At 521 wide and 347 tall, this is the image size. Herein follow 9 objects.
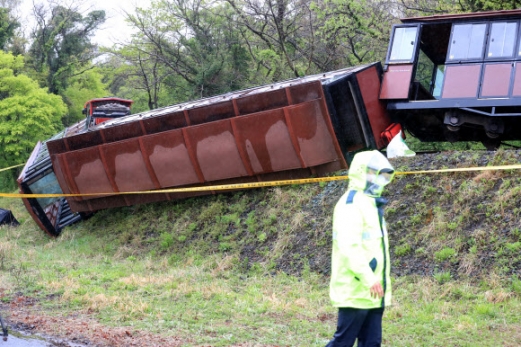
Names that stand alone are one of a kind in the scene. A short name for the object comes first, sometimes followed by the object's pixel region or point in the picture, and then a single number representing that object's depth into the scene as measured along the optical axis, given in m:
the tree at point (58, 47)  34.92
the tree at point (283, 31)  21.33
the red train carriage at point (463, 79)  11.08
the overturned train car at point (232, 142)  10.54
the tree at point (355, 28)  19.33
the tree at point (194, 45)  24.64
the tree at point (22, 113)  25.00
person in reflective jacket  4.03
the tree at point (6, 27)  34.72
